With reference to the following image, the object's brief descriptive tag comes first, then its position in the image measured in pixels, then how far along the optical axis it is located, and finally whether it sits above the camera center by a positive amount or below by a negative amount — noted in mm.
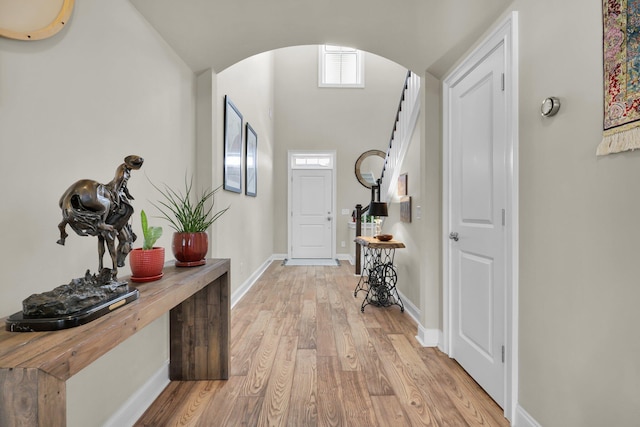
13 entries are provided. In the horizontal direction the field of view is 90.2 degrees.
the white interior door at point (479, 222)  1750 -56
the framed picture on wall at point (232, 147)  3152 +707
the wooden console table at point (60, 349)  613 -311
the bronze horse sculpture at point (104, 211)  930 +6
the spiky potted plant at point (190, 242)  1674 -151
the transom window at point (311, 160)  6820 +1146
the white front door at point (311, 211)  6730 +50
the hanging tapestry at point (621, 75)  991 +451
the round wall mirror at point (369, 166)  6742 +1009
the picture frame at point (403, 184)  3264 +305
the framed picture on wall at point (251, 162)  4168 +712
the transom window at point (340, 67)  6887 +3198
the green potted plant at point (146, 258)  1335 -190
